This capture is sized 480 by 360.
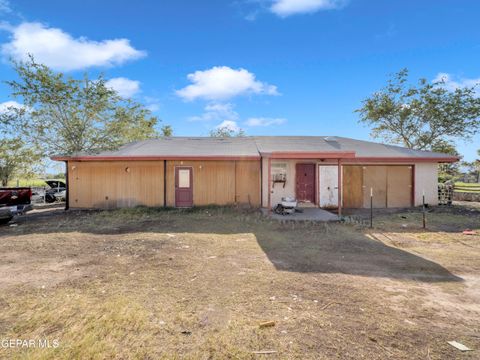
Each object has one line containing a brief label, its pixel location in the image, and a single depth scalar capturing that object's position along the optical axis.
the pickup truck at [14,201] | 7.50
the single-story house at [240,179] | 11.35
